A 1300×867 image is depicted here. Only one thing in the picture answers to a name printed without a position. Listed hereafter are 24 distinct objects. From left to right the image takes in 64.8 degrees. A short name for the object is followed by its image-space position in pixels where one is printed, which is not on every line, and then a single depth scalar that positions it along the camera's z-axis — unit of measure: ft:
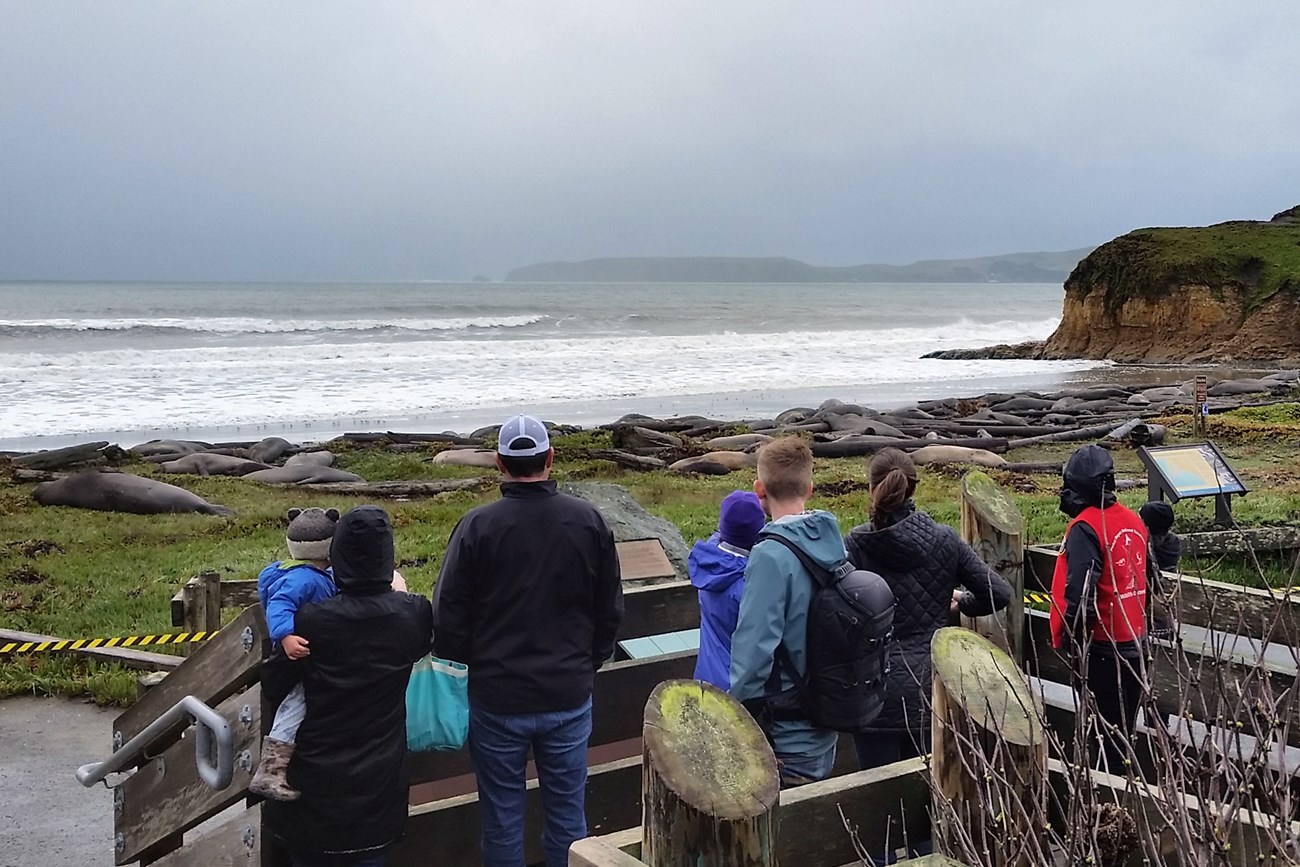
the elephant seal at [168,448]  73.00
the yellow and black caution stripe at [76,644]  26.53
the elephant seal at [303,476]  63.10
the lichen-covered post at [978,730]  8.66
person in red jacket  16.33
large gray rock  28.33
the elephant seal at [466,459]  68.69
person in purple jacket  14.40
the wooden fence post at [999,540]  17.29
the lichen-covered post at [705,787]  7.42
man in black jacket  13.48
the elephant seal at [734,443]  76.59
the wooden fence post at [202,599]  21.91
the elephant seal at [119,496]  54.34
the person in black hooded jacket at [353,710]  12.23
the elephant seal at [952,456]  66.33
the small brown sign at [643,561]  21.17
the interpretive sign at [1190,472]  27.32
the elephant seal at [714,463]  65.87
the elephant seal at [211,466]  67.72
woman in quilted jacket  14.76
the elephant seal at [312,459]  67.58
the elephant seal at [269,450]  71.51
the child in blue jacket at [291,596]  11.95
